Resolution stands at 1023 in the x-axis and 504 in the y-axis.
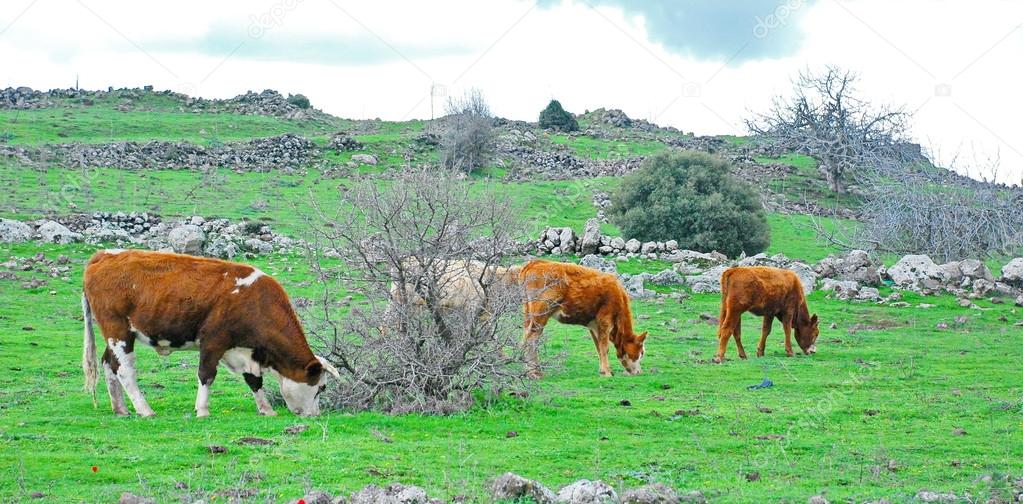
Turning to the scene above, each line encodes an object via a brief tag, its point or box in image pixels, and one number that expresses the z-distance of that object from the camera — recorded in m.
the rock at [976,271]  30.56
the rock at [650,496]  8.59
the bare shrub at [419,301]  13.47
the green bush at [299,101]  70.81
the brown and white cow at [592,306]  17.17
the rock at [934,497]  8.88
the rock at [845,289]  28.69
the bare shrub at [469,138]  52.67
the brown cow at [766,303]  19.70
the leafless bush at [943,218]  34.31
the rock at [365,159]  50.92
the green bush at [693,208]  36.91
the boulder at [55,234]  28.98
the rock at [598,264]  30.59
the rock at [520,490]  8.62
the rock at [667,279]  29.70
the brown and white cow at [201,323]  12.99
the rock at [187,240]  28.66
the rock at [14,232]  28.45
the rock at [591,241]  33.50
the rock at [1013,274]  30.16
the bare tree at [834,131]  44.94
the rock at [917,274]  29.84
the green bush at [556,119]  73.88
